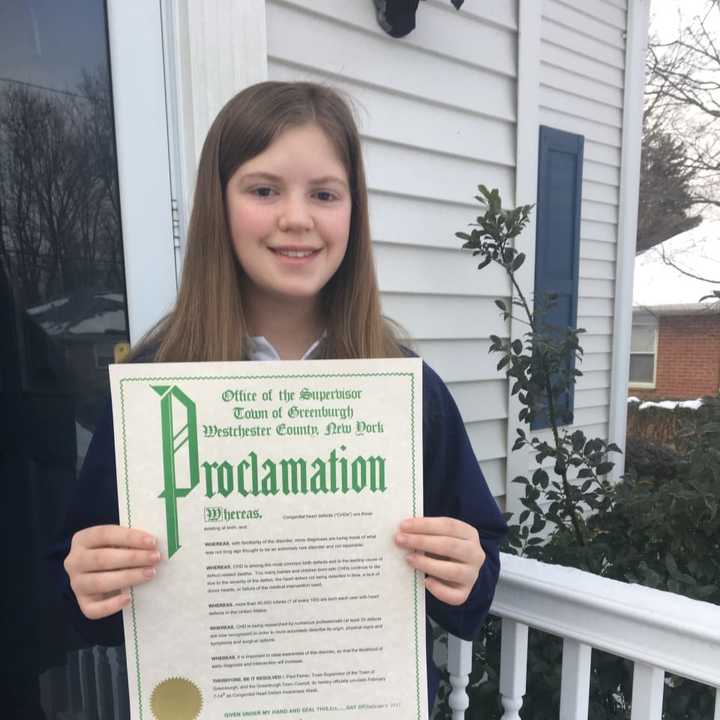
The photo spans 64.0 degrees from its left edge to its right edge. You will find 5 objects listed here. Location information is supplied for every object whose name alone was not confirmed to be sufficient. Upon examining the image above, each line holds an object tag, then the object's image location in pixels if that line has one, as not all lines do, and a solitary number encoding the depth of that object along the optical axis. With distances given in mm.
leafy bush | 1470
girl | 854
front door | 1471
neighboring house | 14016
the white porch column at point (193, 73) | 1550
